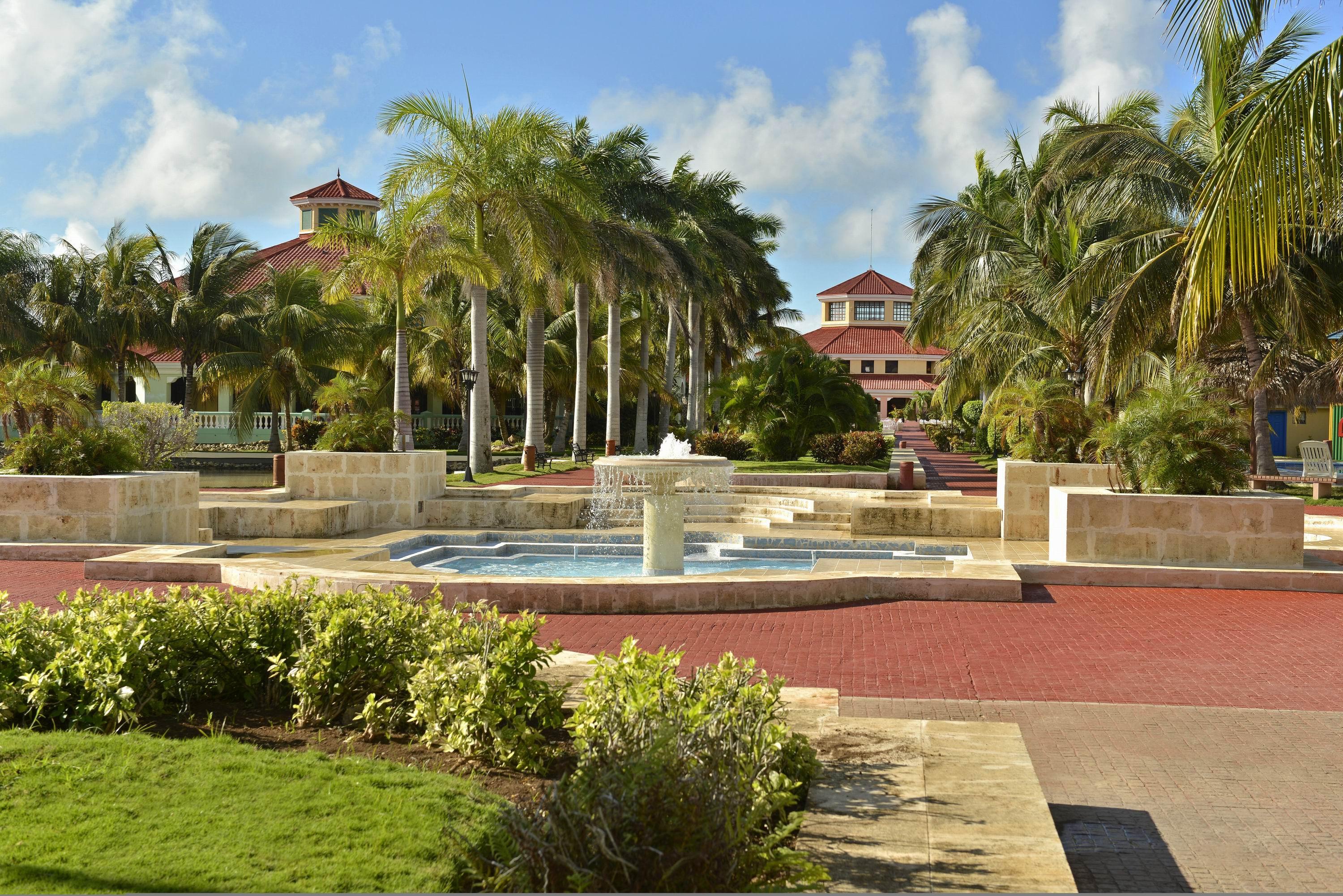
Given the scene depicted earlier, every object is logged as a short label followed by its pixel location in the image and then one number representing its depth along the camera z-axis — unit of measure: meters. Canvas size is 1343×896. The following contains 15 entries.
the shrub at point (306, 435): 34.41
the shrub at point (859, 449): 29.27
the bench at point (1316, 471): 21.06
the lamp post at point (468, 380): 24.01
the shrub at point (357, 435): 16.88
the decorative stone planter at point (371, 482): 16.41
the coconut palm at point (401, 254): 23.06
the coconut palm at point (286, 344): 37.84
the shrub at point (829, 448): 29.72
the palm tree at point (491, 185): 24.30
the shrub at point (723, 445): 30.75
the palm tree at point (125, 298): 38.34
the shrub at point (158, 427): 20.03
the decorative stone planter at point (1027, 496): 14.47
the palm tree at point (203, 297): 38.62
